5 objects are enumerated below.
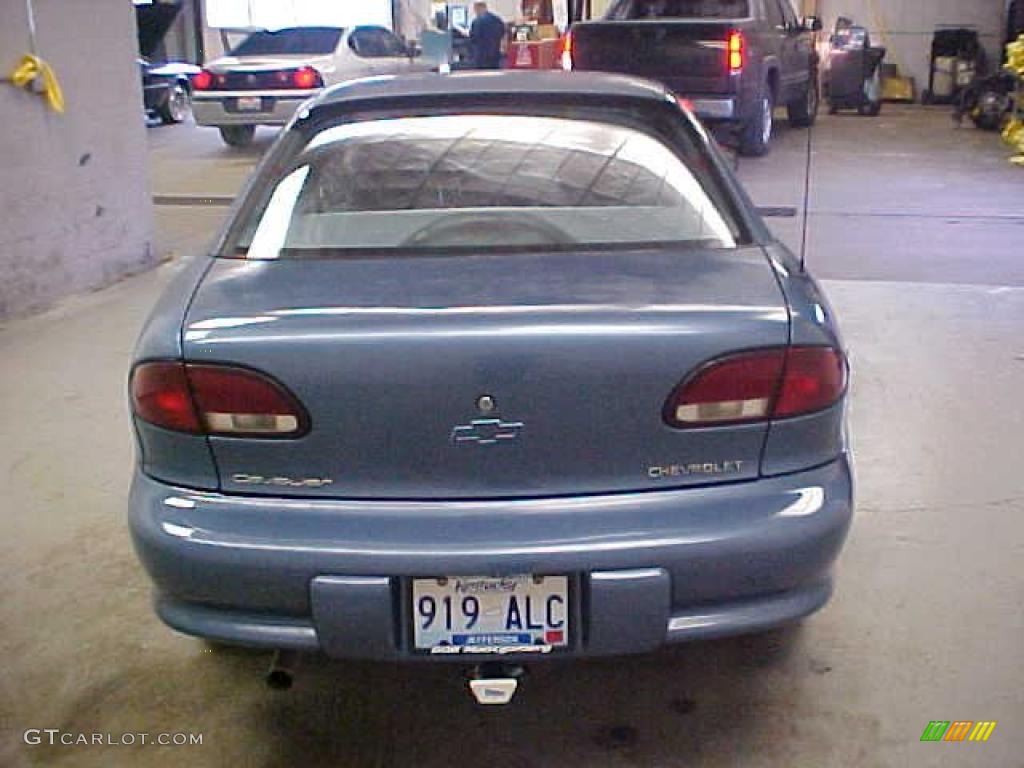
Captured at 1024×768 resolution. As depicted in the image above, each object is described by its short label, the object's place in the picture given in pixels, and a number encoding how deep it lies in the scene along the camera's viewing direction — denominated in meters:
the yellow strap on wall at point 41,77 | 6.03
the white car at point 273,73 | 12.95
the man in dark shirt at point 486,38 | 17.73
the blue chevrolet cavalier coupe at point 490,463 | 2.25
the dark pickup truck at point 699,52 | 11.09
